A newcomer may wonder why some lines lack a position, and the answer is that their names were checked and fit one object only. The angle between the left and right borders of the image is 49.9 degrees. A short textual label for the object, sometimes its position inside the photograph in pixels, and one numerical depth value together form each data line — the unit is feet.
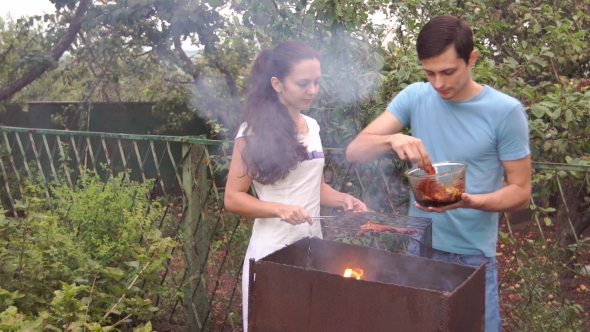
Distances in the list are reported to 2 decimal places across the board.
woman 8.55
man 7.36
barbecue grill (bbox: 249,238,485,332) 6.65
